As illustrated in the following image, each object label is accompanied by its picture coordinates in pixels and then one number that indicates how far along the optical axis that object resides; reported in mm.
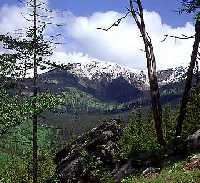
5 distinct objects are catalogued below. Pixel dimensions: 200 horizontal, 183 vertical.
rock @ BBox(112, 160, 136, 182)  23752
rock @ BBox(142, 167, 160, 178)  20688
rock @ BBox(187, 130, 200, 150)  21936
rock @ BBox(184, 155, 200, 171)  18875
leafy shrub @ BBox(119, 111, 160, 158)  25797
